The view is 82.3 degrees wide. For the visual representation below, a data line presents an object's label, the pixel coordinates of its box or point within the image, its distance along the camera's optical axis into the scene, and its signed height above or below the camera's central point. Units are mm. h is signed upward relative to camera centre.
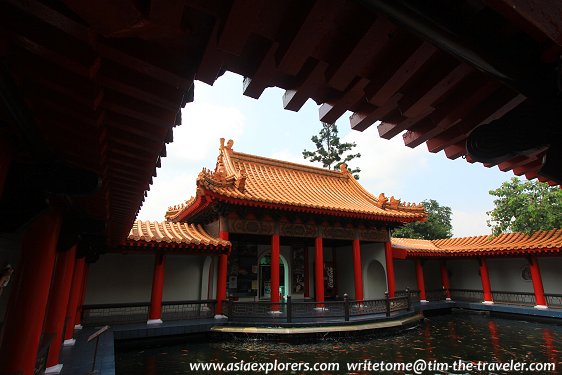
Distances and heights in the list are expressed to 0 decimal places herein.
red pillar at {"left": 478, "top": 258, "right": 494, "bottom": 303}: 15655 -174
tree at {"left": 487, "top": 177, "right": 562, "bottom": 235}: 14469 +3142
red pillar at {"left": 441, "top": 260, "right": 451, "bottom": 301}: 17344 -122
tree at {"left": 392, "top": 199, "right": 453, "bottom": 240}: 32062 +4555
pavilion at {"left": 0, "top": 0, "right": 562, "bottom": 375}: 1103 +877
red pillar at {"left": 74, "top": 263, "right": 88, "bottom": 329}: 9117 -702
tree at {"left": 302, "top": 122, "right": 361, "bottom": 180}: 34625 +13414
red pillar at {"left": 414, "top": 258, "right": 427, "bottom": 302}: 16734 +209
